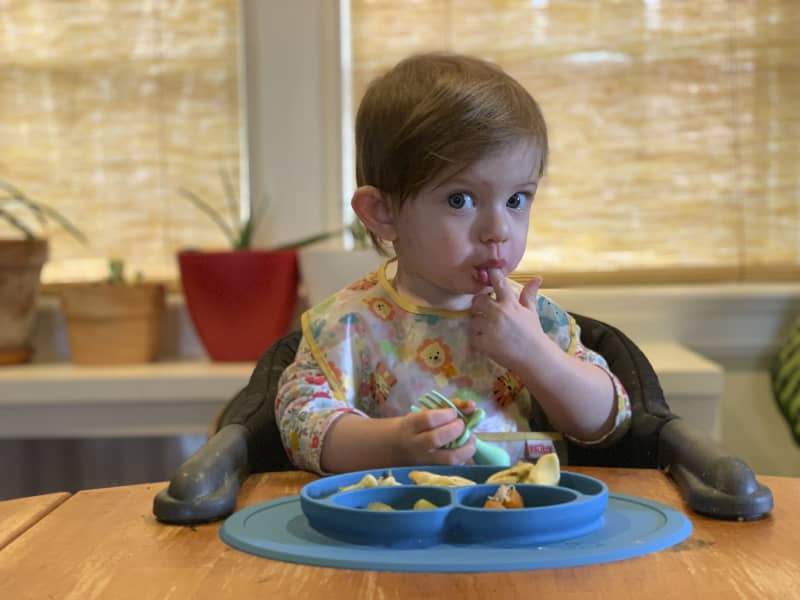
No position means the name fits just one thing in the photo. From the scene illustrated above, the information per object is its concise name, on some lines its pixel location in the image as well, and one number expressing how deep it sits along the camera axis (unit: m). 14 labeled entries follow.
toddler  1.03
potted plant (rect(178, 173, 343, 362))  2.15
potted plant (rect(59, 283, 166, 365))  2.19
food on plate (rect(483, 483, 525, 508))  0.76
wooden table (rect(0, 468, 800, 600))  0.64
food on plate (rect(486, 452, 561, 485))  0.81
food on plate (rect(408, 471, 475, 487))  0.82
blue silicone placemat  0.68
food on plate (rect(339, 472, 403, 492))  0.81
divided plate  0.71
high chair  0.83
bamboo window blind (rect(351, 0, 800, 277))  2.23
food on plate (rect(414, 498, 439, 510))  0.75
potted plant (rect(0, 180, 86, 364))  2.16
